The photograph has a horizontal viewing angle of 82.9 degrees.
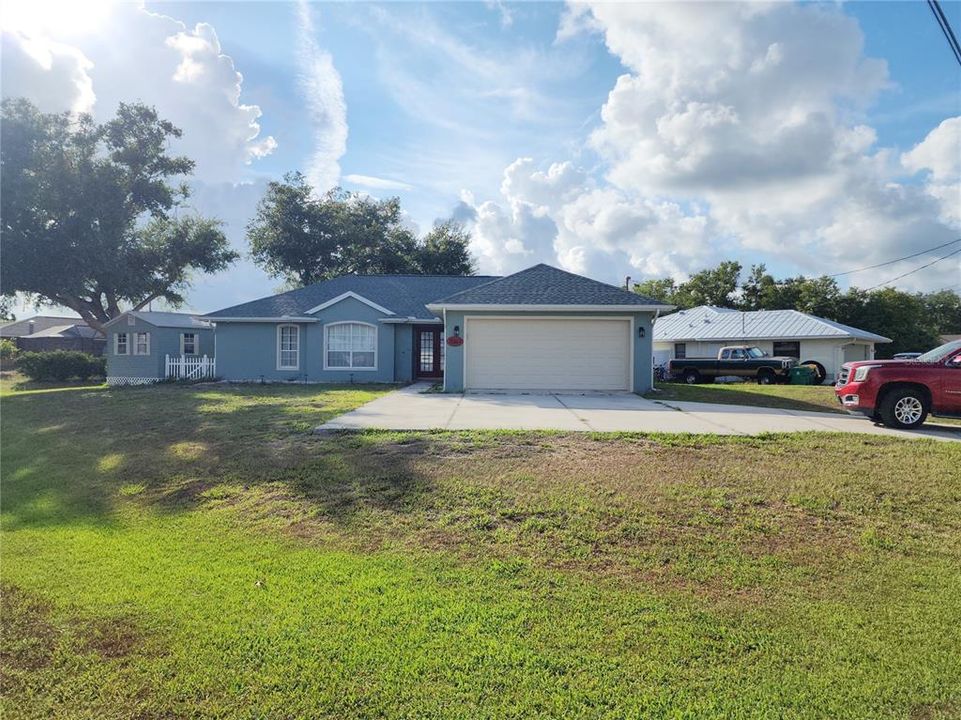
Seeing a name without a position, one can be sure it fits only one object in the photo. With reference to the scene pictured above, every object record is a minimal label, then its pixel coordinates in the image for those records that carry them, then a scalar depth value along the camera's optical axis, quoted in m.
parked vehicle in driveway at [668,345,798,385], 22.53
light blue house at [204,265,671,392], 15.81
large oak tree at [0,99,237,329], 19.70
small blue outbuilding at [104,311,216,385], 21.03
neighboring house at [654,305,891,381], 27.25
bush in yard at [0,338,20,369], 34.47
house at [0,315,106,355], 40.19
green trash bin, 22.27
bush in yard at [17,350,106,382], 23.22
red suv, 9.53
